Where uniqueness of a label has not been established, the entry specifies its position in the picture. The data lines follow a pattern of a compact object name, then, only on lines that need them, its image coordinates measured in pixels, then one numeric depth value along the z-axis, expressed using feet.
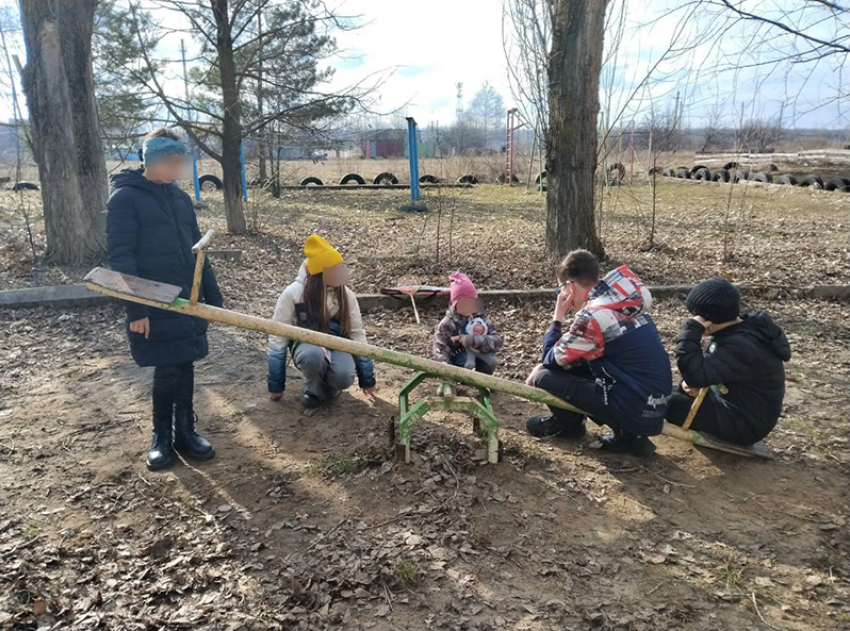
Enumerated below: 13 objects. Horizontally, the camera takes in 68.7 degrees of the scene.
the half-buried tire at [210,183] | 70.91
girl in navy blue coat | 10.41
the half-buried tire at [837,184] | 56.24
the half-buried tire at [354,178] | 74.74
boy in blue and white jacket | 10.83
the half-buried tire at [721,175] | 70.08
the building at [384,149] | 118.62
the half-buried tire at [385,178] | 73.72
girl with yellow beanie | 13.01
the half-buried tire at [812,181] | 57.49
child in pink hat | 14.02
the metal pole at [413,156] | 55.62
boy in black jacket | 10.66
